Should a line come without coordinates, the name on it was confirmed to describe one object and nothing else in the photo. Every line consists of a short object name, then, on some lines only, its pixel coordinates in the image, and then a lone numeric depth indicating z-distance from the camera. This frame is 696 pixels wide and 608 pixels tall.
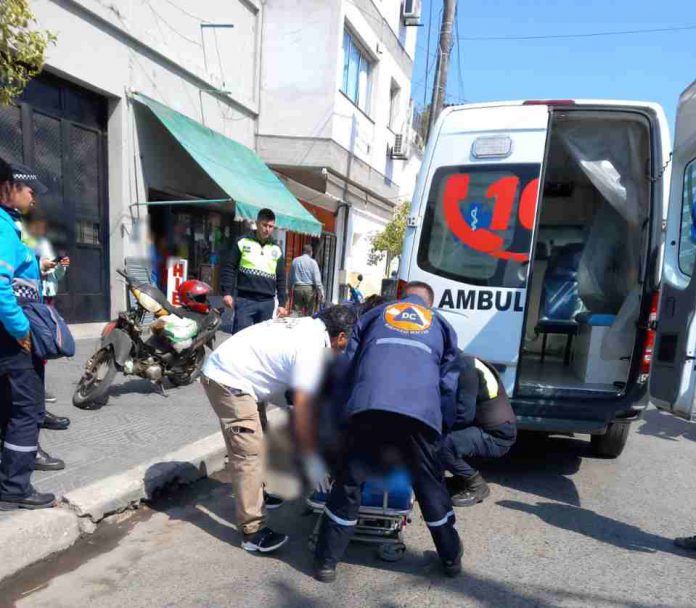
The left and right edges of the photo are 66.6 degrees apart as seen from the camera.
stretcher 2.79
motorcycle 4.66
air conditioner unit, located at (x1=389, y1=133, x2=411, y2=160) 16.97
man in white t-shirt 2.67
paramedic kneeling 3.26
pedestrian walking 9.80
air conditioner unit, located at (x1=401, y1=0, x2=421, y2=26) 16.42
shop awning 7.90
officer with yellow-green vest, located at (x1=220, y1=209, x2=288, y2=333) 5.08
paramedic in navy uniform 2.40
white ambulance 3.25
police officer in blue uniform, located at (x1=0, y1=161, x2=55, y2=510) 2.69
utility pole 11.44
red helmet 5.34
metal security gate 6.54
